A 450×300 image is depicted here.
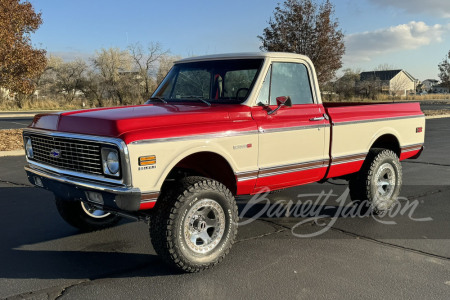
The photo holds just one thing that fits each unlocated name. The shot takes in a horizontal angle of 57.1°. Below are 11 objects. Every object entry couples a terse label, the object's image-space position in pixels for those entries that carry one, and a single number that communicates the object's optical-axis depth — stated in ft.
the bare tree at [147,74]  115.34
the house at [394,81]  217.15
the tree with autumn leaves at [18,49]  40.91
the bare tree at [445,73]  223.69
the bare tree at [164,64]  110.81
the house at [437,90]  383.45
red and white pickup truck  11.30
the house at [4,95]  120.28
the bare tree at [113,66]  127.75
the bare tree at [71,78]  136.26
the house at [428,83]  449.06
